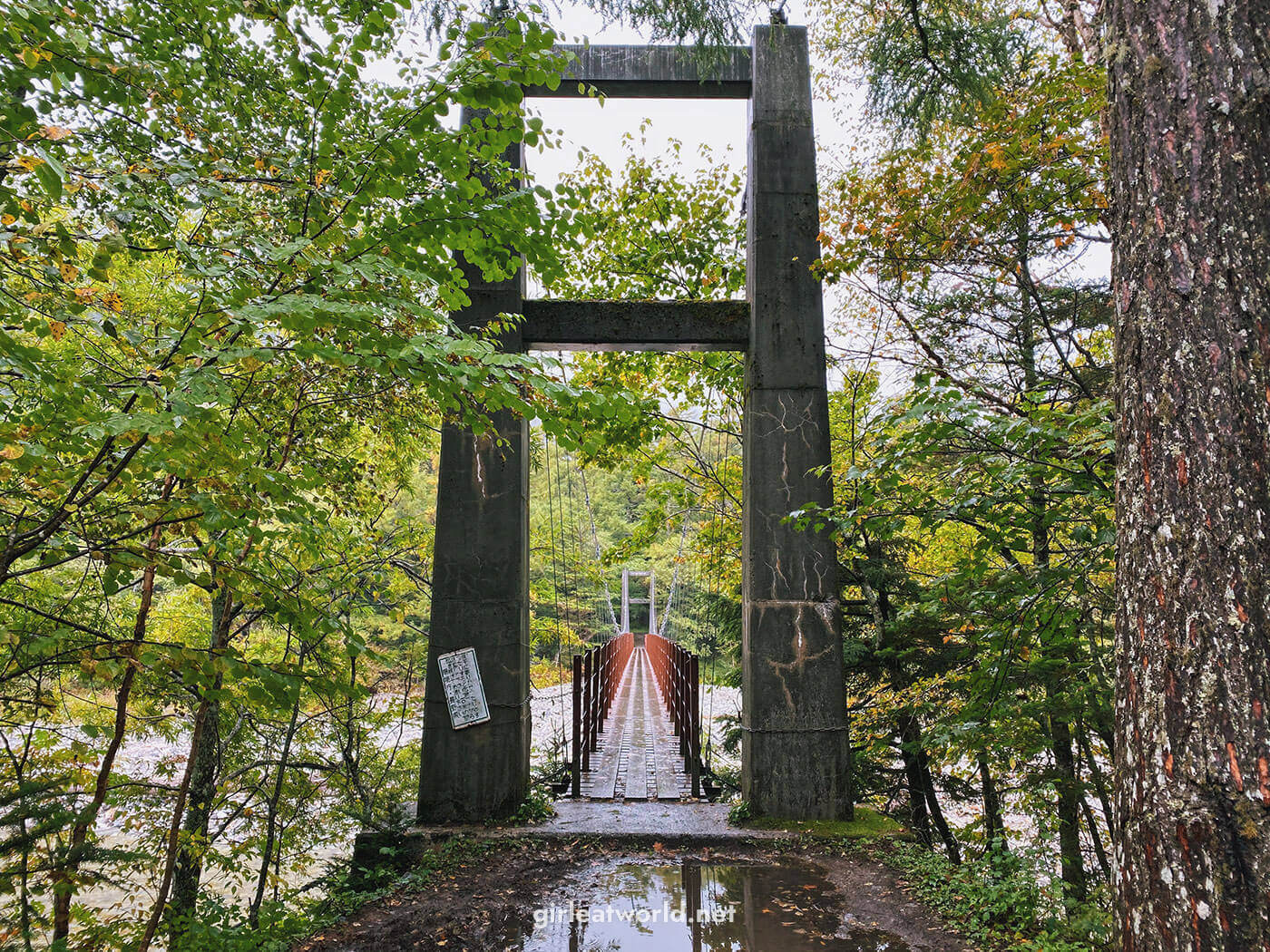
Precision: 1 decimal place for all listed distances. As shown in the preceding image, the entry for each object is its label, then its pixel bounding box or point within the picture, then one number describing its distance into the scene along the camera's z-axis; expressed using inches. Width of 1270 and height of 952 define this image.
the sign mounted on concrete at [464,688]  175.2
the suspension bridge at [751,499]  174.2
